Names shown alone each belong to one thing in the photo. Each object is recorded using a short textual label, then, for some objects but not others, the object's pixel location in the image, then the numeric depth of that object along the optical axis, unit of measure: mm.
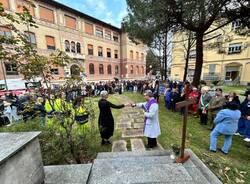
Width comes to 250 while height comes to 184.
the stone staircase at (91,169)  1527
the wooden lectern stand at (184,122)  2547
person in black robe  3955
